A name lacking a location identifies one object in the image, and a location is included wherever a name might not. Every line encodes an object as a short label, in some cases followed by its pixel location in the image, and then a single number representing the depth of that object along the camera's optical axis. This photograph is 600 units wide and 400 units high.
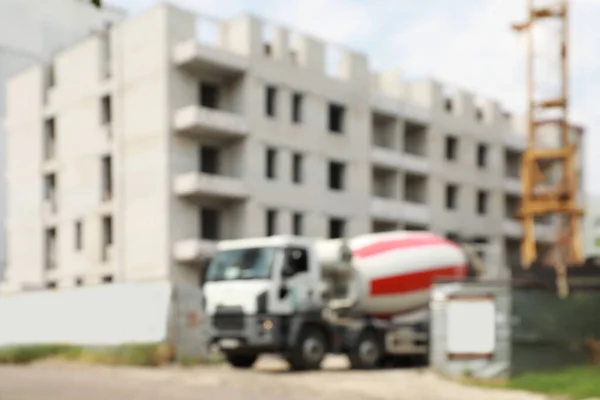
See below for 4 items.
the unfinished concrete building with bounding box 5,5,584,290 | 39.03
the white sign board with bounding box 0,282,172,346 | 24.02
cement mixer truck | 20.70
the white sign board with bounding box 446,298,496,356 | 18.52
